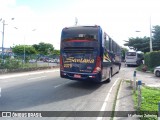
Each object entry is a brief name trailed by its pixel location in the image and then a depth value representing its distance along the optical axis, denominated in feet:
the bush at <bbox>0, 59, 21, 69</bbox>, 74.38
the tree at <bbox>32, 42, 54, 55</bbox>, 311.06
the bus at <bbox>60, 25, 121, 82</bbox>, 40.98
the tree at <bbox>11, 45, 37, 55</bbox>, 241.35
